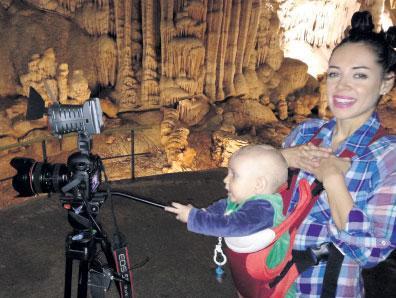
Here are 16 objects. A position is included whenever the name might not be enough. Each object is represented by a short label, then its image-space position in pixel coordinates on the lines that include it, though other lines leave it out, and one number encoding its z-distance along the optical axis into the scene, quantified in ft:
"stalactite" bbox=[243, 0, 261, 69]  36.78
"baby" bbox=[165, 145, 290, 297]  4.29
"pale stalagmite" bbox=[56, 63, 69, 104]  31.01
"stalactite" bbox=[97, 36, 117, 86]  34.06
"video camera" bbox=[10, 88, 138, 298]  5.46
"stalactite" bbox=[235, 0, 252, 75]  36.17
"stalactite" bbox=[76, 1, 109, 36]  33.66
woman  3.82
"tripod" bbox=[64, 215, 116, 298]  5.86
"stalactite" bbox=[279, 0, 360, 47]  41.57
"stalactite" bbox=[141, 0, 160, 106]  33.73
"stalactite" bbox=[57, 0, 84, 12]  34.47
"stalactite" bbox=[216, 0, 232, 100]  35.14
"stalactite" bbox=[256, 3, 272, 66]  39.45
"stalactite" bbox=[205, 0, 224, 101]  34.47
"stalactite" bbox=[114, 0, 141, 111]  33.63
